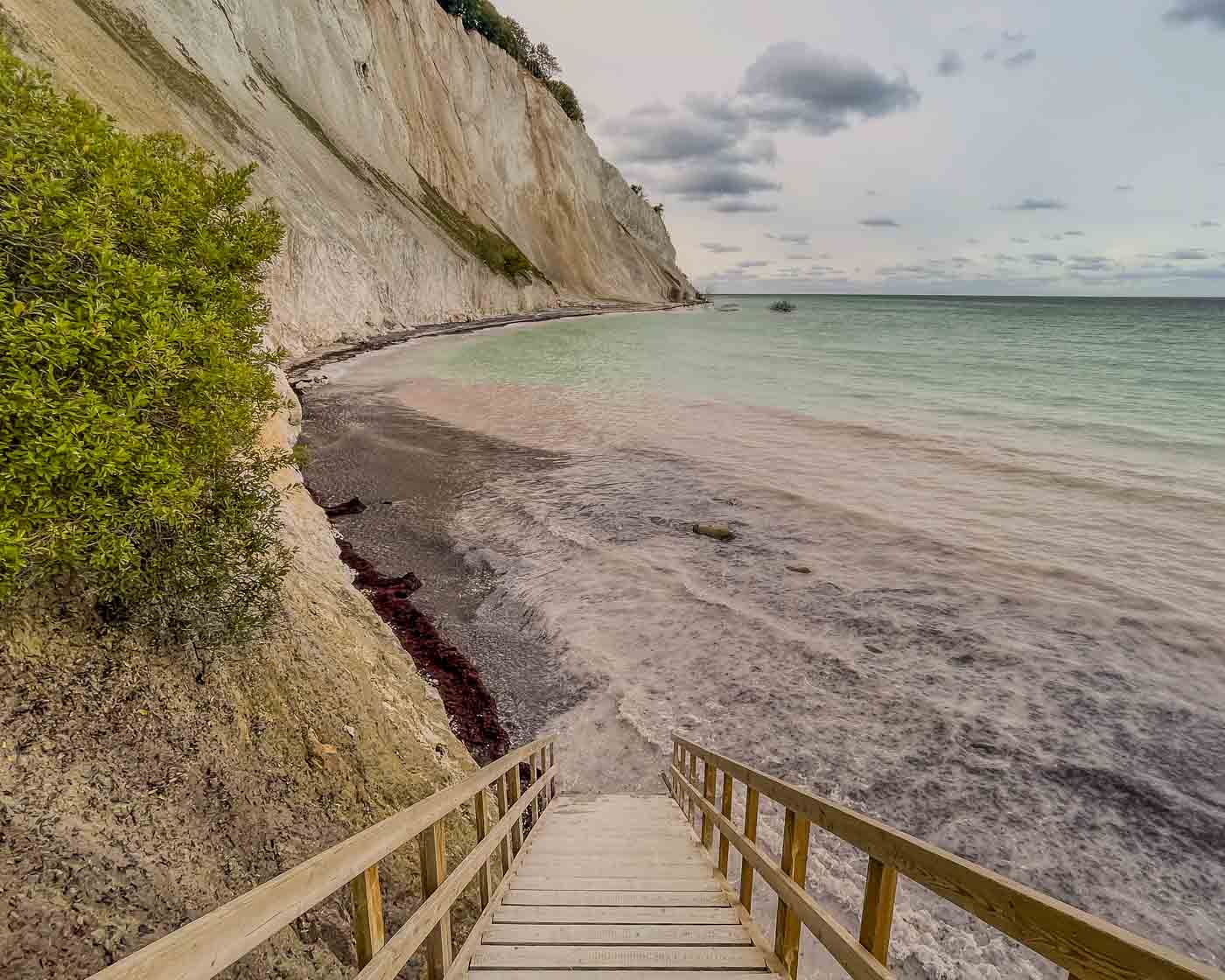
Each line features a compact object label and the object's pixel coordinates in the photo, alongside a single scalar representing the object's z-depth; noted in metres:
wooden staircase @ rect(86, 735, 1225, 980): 1.33
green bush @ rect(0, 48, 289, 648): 3.44
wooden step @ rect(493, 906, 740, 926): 3.32
